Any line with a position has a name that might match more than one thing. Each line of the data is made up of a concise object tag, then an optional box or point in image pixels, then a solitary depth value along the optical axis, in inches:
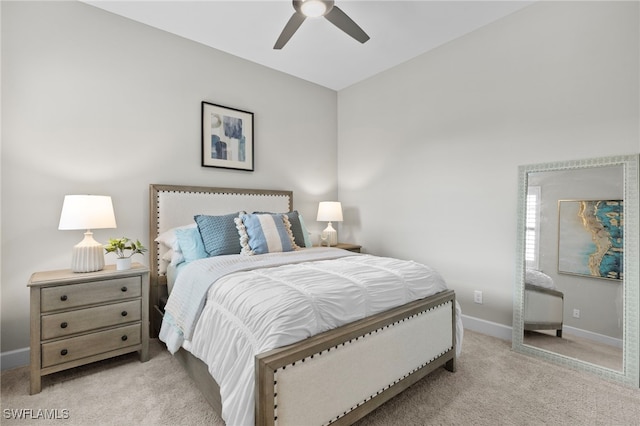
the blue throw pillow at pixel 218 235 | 101.4
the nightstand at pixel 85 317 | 79.3
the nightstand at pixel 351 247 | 153.7
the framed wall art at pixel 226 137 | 129.5
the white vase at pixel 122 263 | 93.0
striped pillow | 105.3
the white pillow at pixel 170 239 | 106.5
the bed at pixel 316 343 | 52.9
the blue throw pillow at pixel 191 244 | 101.2
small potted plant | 93.3
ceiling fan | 84.4
